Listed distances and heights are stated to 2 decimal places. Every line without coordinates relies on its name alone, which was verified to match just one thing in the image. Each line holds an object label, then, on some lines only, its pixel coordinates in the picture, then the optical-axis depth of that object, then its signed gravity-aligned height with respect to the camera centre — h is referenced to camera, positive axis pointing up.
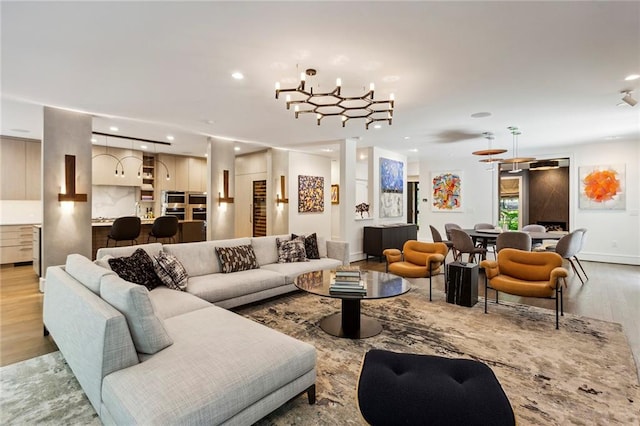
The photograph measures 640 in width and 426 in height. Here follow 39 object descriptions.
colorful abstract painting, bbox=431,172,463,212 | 9.13 +0.54
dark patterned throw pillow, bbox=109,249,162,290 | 2.99 -0.58
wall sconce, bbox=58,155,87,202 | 4.59 +0.45
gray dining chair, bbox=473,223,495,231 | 7.04 -0.37
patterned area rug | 1.95 -1.25
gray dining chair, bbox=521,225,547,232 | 6.60 -0.40
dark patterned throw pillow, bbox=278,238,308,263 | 4.60 -0.63
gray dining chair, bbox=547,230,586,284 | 4.87 -0.54
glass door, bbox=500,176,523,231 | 10.47 +0.27
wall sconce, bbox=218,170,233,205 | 6.82 +0.45
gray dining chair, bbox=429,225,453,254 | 5.83 -0.52
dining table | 5.51 -0.46
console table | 6.99 -0.66
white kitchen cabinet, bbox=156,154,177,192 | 8.60 +1.05
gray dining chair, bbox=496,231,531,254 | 4.79 -0.48
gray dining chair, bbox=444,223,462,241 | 6.66 -0.39
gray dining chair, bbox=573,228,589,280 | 5.08 -0.40
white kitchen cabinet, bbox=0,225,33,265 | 6.06 -0.68
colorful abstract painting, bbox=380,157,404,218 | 7.96 +0.61
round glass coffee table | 2.93 -0.80
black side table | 3.90 -0.94
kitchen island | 6.27 -0.51
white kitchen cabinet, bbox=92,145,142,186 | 7.50 +1.10
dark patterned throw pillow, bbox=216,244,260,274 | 3.93 -0.64
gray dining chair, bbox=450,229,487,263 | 5.44 -0.60
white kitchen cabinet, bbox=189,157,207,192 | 9.12 +1.06
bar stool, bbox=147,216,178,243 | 6.44 -0.37
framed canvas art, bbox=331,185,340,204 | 10.71 +0.52
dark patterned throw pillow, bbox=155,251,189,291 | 3.24 -0.67
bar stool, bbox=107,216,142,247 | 5.63 -0.36
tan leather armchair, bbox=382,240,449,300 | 4.10 -0.70
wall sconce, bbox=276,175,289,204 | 8.11 +0.43
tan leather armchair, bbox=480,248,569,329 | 3.32 -0.74
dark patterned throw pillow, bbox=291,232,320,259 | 4.85 -0.57
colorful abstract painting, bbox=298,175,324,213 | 8.48 +0.45
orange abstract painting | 6.98 +0.52
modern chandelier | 3.09 +1.50
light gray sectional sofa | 1.48 -0.85
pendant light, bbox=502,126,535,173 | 5.79 +1.51
